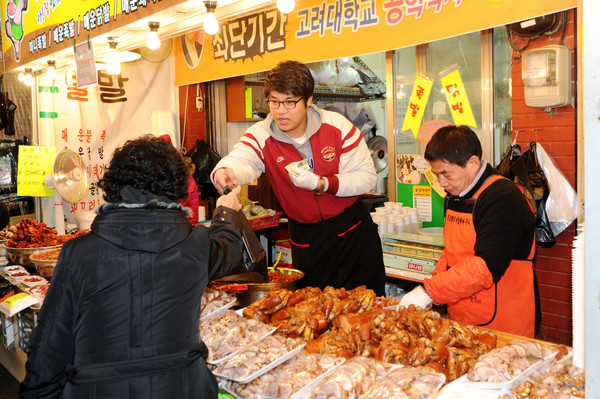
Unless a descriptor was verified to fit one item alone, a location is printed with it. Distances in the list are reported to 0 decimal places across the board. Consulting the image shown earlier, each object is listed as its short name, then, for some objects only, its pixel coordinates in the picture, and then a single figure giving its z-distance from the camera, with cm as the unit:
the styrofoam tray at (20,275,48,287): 421
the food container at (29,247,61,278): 446
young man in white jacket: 364
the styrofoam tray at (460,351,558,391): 193
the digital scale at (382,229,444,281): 493
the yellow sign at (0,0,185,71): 415
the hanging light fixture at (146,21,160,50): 419
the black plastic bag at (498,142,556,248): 458
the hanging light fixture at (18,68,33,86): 628
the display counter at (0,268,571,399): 217
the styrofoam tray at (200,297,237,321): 277
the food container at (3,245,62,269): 490
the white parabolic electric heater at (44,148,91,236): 557
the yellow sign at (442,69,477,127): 542
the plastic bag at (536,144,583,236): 455
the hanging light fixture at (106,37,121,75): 485
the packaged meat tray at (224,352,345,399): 202
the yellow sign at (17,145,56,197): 594
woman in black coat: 197
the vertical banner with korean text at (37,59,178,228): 643
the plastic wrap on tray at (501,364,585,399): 188
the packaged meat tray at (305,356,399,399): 197
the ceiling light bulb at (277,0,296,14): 337
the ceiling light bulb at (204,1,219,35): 360
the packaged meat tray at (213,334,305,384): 216
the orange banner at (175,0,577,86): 405
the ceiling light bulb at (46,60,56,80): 577
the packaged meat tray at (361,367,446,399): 190
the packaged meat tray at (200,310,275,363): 235
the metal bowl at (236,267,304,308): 322
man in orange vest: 284
